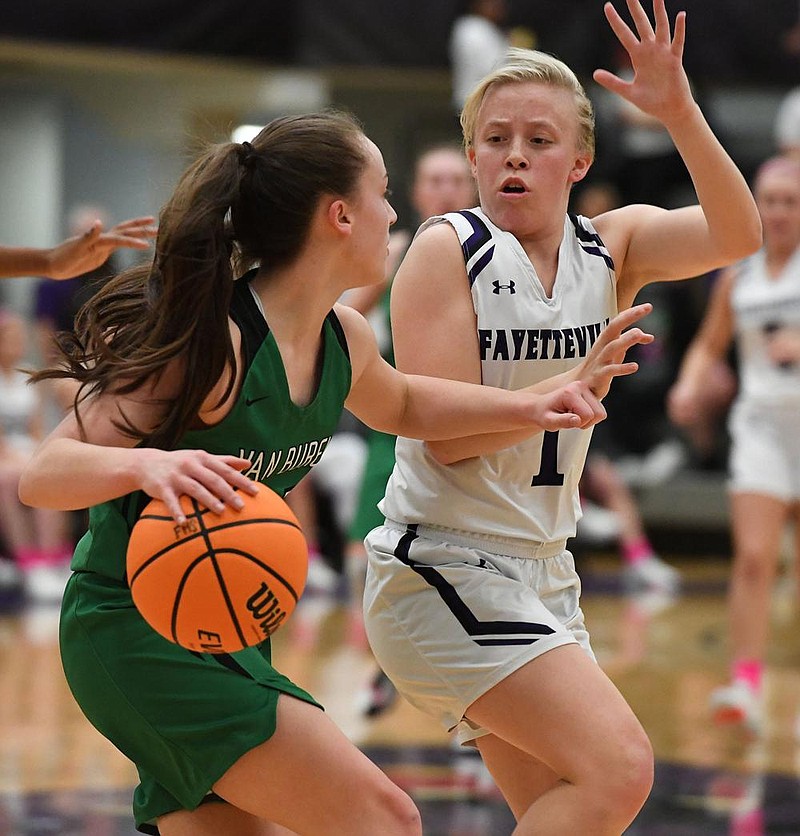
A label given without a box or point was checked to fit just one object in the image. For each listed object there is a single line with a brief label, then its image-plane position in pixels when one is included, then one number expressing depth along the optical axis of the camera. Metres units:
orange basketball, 4.74
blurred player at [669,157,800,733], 11.87
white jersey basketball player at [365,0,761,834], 5.98
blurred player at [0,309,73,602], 18.73
